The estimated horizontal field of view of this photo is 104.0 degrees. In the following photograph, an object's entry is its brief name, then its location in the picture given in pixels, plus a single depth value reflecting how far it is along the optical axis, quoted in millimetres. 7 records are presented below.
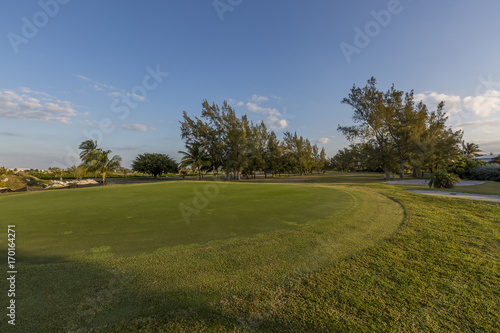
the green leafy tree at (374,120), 28016
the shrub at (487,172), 20391
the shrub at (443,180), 14386
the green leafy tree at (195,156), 40656
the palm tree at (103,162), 30719
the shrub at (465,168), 23208
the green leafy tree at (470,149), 59931
